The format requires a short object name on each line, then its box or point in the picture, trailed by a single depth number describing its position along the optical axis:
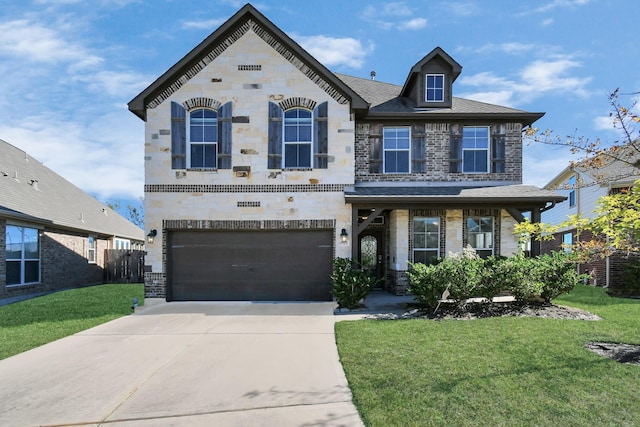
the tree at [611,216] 5.54
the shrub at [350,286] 10.80
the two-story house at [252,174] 12.30
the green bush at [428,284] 9.59
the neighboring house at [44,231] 14.31
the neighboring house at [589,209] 15.25
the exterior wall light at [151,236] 12.21
